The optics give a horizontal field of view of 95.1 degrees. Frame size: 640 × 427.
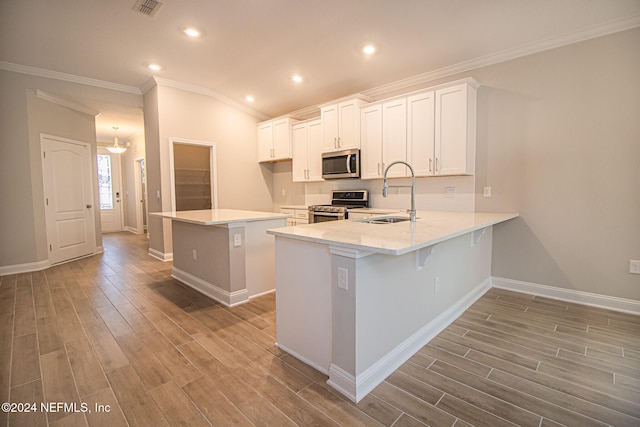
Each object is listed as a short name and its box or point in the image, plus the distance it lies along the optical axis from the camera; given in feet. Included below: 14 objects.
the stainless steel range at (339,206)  14.98
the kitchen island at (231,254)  9.91
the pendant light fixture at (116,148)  22.95
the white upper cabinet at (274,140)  18.02
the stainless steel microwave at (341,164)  14.16
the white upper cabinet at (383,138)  12.57
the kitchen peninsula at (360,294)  5.41
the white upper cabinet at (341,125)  14.10
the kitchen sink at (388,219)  9.21
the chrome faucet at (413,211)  8.13
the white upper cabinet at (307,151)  16.43
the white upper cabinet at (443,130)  10.98
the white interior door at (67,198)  15.29
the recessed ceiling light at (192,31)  11.03
